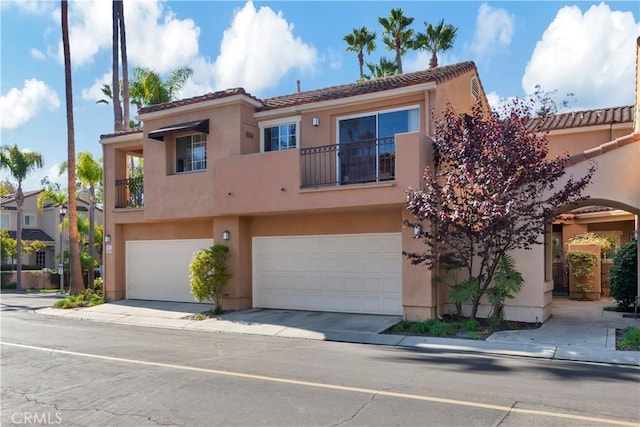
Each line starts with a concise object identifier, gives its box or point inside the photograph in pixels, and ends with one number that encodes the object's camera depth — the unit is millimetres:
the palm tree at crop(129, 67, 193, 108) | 27781
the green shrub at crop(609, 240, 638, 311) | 13570
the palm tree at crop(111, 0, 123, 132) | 27359
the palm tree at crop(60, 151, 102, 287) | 25906
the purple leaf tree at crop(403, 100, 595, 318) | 11258
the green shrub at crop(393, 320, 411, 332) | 12401
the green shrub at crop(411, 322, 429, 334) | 12055
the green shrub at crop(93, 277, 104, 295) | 24062
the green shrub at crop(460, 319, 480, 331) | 11922
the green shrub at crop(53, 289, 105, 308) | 18688
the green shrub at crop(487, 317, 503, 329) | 12188
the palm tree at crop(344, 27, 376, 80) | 33812
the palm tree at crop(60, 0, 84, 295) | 21391
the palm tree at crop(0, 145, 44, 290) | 31641
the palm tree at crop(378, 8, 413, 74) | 31062
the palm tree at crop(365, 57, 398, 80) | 32281
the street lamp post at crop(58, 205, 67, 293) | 26988
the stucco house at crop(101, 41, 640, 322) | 13188
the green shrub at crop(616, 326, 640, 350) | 9680
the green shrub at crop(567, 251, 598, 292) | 17062
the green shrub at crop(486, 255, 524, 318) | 12164
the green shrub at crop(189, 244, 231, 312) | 15336
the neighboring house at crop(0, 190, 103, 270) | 42406
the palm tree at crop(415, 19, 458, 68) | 29625
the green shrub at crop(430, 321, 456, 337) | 11594
